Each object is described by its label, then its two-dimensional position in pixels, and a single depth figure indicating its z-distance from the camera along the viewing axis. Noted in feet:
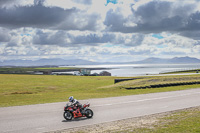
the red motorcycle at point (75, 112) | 41.83
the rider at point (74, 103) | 41.67
